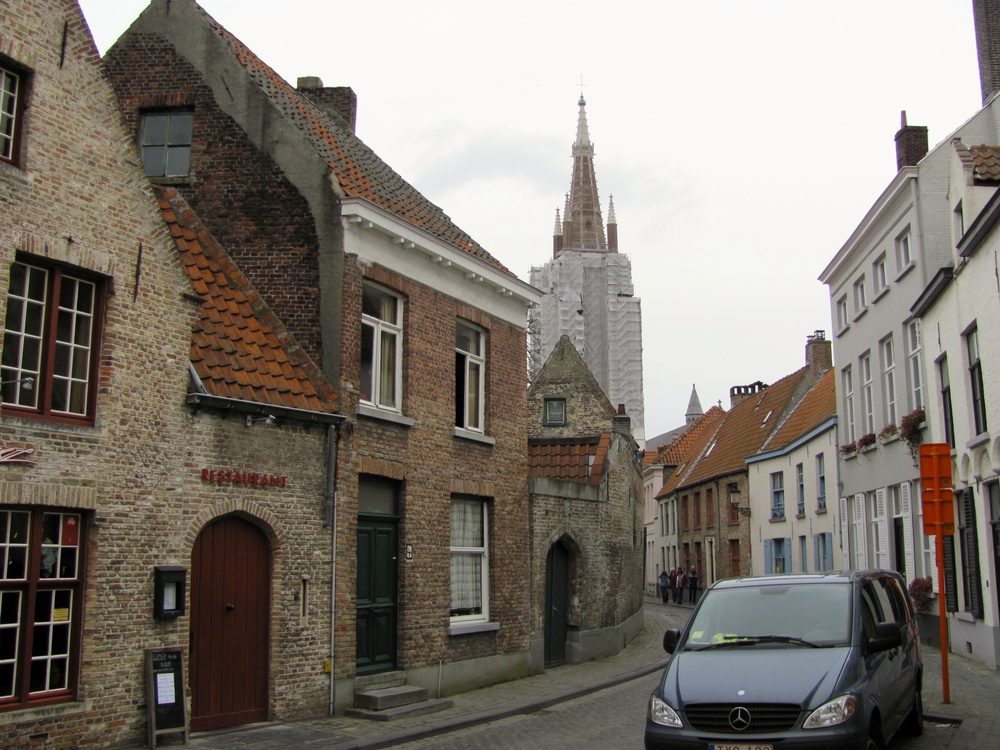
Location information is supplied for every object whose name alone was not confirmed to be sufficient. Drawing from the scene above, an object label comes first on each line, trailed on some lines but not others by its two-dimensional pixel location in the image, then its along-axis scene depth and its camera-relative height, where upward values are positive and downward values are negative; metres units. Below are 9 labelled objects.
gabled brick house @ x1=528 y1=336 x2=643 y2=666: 19.19 +0.20
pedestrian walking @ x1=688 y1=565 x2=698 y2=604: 42.69 -1.12
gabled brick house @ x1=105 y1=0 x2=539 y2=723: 13.98 +3.18
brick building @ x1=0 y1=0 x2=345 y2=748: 9.77 +1.01
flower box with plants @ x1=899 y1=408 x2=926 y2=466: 20.88 +2.55
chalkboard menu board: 10.48 -1.40
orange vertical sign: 12.81 +0.82
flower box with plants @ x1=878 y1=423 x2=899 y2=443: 22.83 +2.72
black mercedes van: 7.63 -0.90
